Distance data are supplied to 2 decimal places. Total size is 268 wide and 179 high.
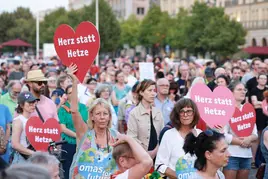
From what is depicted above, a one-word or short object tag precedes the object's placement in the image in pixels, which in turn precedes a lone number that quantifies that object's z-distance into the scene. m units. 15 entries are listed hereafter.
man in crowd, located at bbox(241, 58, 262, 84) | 14.16
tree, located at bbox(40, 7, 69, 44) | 70.82
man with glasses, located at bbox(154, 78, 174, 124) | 10.16
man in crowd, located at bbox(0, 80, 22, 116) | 10.52
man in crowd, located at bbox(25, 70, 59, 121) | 8.30
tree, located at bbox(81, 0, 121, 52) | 56.66
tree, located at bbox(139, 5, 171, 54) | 70.94
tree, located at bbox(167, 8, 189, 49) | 64.31
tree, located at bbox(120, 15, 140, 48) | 79.79
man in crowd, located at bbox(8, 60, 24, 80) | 18.22
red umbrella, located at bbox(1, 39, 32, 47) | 59.62
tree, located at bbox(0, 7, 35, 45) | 84.56
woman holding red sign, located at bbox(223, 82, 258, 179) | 8.02
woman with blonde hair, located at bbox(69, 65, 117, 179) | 5.71
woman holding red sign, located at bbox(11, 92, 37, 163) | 7.41
